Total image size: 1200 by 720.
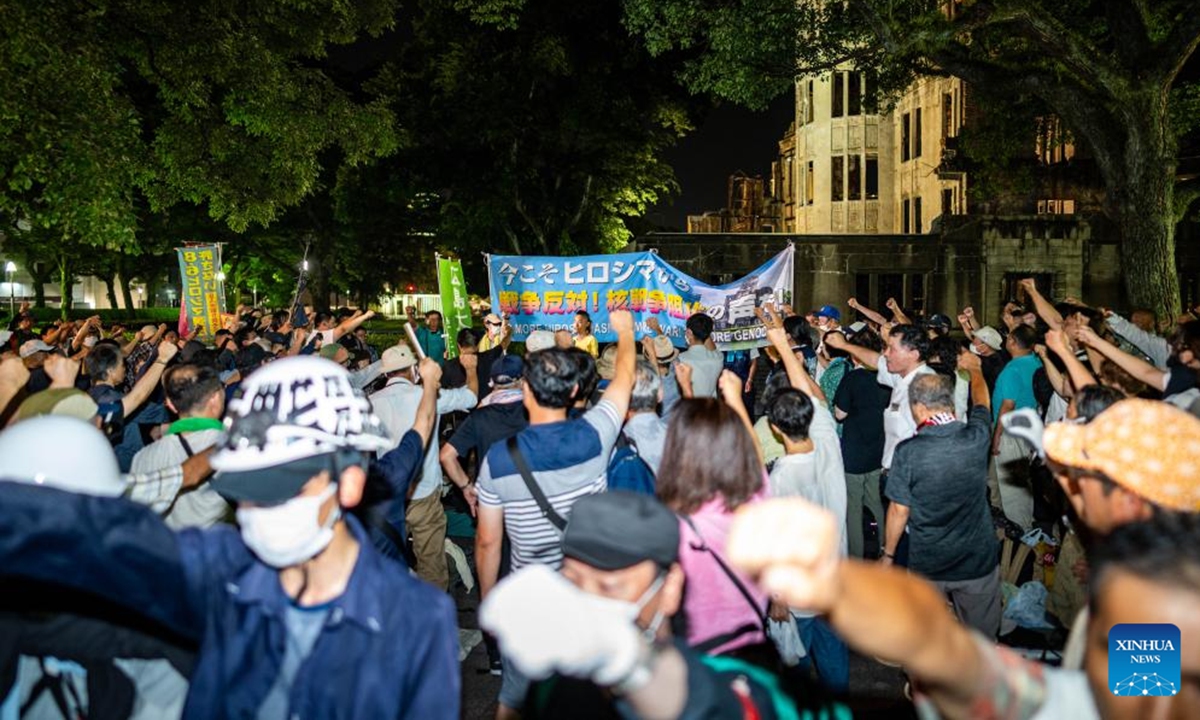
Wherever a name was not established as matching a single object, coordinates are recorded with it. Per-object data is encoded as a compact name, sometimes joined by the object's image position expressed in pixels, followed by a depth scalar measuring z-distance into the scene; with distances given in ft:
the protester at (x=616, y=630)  4.00
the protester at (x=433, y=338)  45.82
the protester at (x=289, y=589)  6.25
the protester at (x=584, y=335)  35.47
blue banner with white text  37.11
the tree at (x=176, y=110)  31.09
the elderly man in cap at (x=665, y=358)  23.31
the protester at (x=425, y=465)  17.63
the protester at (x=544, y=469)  11.96
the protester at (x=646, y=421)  15.24
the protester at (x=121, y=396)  17.52
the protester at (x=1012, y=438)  20.74
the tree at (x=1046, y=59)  40.75
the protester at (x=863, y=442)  21.36
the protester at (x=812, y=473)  13.85
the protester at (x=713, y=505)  9.16
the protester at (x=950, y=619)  3.78
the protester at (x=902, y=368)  18.65
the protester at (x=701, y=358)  24.84
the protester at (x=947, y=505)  14.06
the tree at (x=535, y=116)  73.77
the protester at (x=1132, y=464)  6.93
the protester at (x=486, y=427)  16.92
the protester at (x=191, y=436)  11.25
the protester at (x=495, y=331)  35.58
